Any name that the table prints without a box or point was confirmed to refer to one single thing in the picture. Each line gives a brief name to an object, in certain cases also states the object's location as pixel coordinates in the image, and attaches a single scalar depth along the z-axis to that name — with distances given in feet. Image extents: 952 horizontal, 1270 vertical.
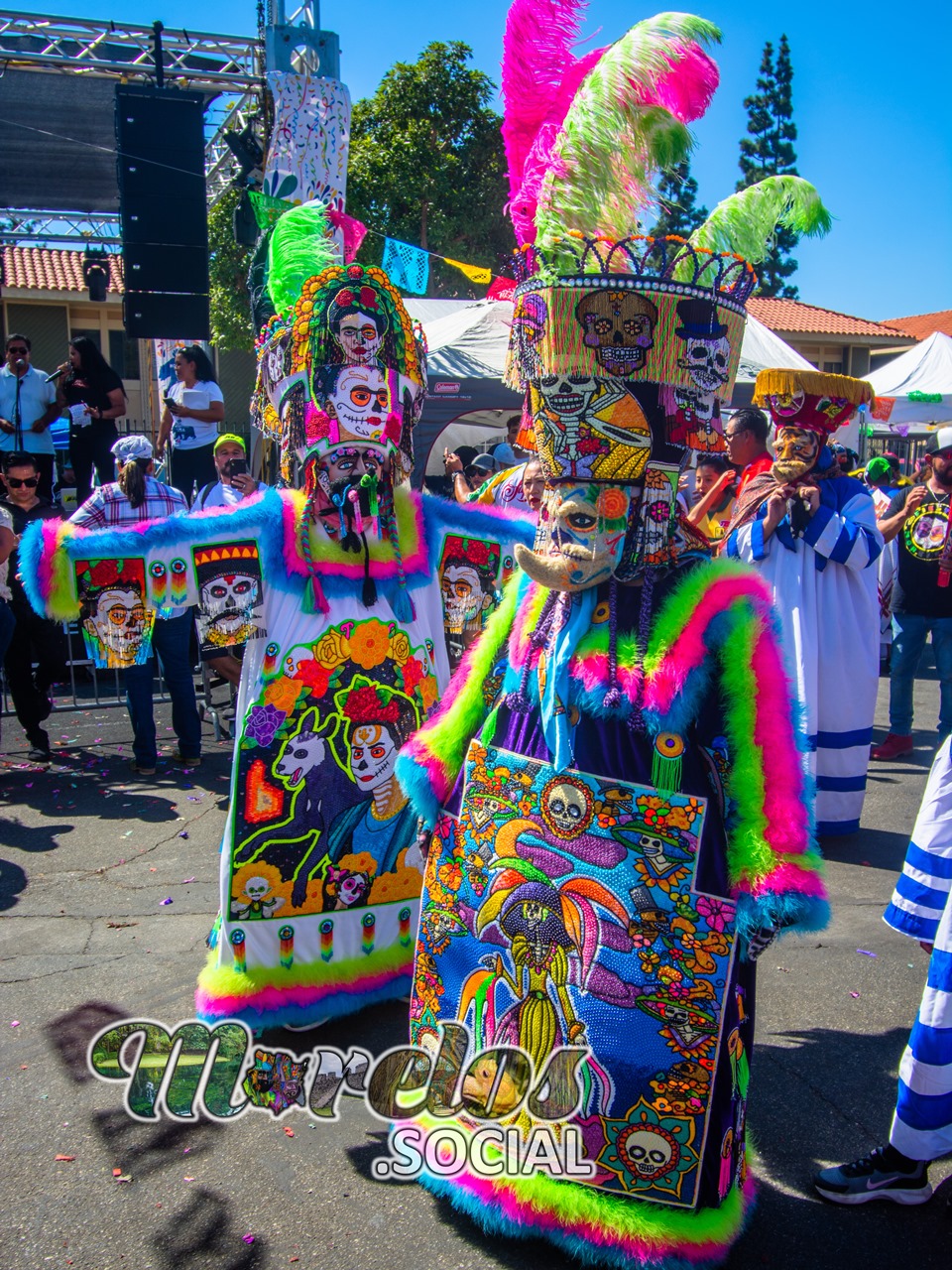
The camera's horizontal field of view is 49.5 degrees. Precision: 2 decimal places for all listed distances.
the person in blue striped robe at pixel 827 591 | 15.78
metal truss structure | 39.88
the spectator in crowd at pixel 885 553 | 25.34
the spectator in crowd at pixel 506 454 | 26.94
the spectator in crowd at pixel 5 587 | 17.57
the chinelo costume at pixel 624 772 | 7.11
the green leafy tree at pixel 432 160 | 61.26
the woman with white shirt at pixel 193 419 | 27.14
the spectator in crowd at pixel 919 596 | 20.85
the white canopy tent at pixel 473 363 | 34.96
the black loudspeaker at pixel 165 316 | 32.53
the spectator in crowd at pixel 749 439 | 18.25
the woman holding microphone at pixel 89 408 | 31.71
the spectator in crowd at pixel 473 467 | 25.50
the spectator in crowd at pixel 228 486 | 20.17
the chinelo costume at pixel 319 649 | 10.36
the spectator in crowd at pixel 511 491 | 15.96
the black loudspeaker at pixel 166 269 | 32.30
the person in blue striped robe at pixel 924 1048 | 7.58
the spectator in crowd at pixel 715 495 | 20.15
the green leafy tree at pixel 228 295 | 65.52
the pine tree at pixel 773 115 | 106.11
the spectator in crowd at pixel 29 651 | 21.01
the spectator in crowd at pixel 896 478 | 32.99
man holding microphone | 31.53
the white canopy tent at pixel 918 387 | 56.85
